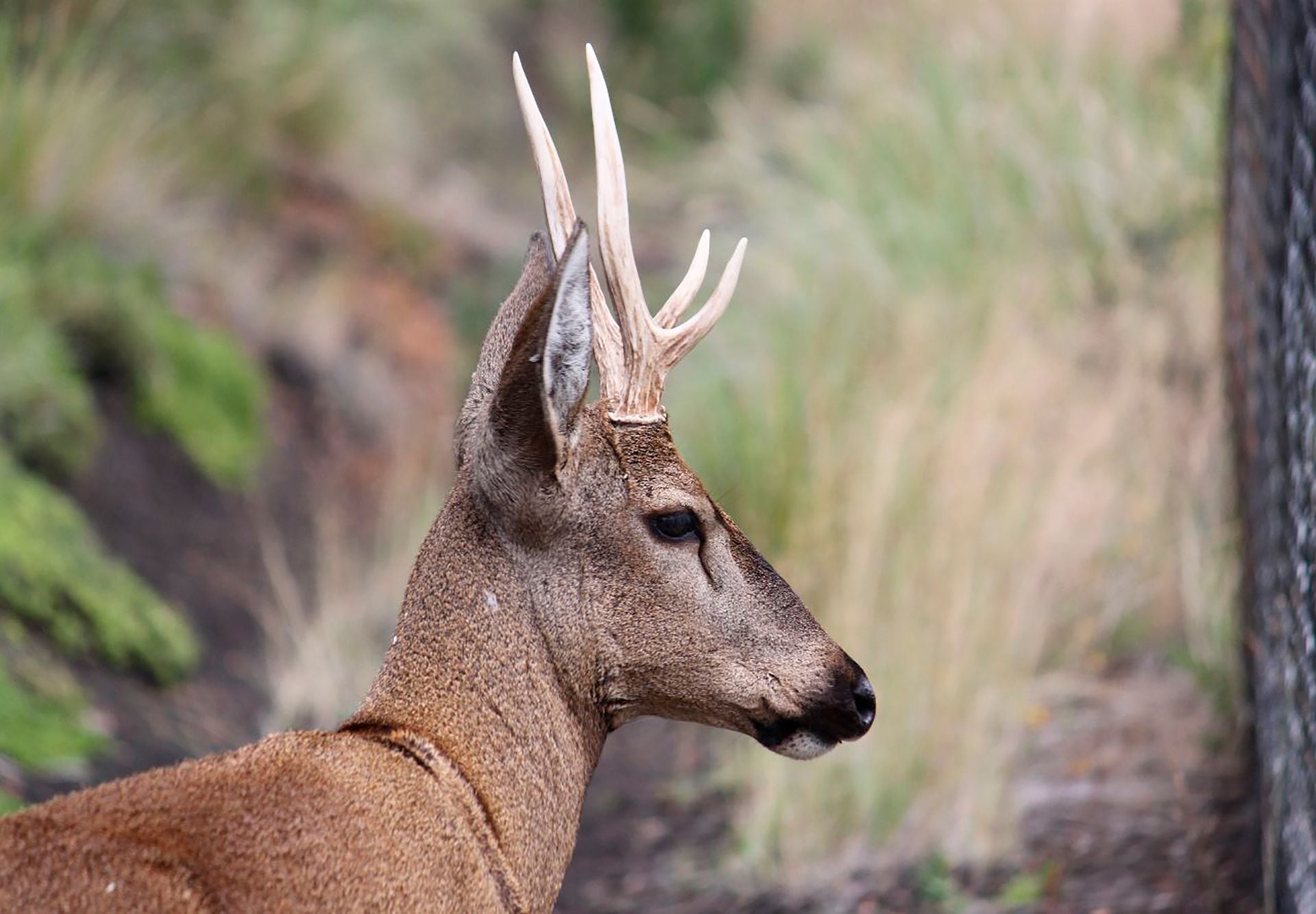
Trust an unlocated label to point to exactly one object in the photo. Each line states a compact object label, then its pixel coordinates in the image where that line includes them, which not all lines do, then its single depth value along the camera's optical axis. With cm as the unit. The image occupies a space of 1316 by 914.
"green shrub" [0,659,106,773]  1046
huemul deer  583
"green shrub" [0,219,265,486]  1482
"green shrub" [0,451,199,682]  1232
